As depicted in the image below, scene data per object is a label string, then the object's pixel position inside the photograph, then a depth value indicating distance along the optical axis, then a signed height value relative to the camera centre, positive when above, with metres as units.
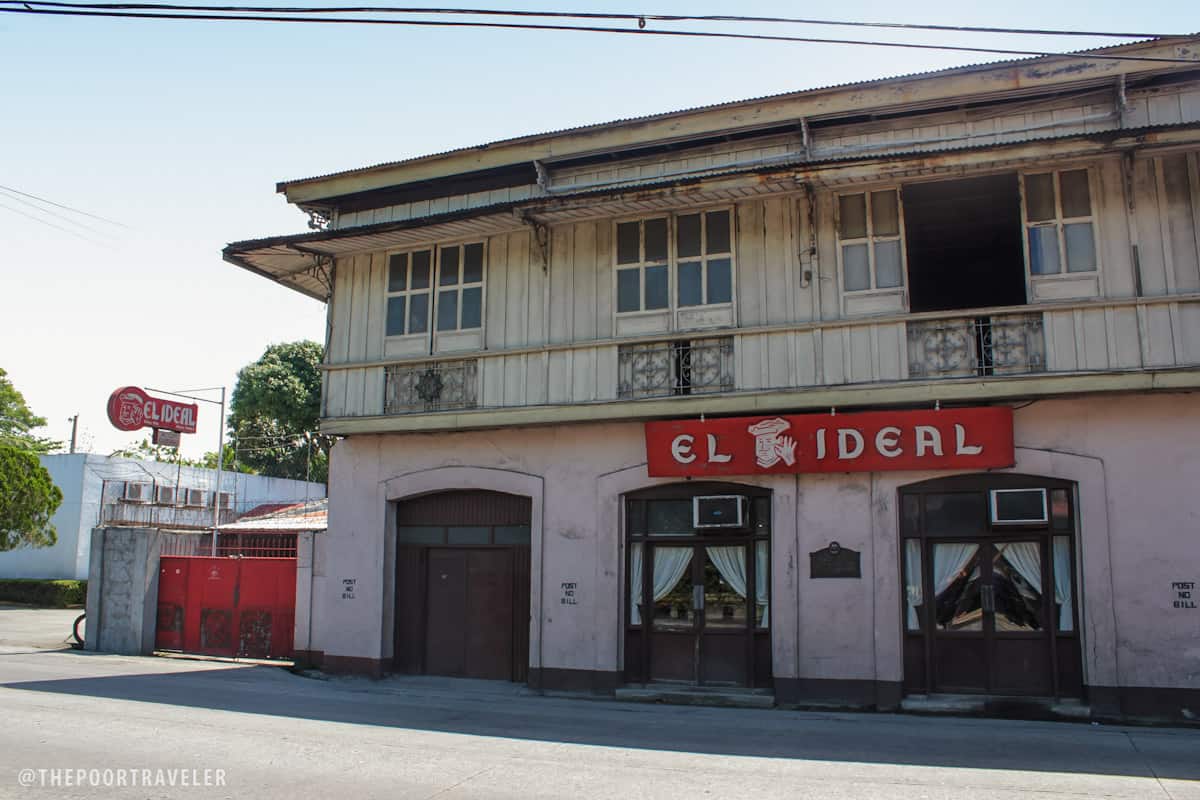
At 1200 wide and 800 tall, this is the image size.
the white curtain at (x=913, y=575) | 11.82 -0.28
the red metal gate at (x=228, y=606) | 16.47 -0.98
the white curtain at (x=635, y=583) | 13.15 -0.42
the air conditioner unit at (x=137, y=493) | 36.28 +2.35
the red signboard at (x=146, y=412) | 20.86 +3.27
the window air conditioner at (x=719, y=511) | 12.62 +0.58
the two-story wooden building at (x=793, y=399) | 11.11 +2.05
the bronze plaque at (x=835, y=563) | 11.93 -0.12
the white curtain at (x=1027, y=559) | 11.48 -0.06
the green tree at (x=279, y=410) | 44.31 +6.88
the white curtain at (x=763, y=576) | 12.48 -0.30
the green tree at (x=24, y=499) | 29.25 +1.70
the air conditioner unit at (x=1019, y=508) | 11.33 +0.57
